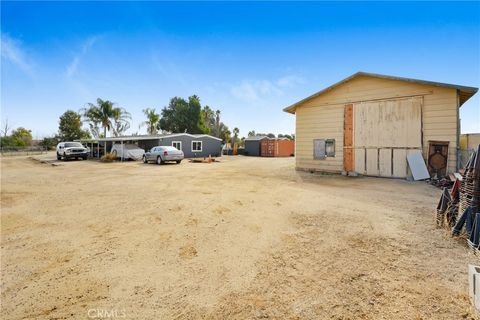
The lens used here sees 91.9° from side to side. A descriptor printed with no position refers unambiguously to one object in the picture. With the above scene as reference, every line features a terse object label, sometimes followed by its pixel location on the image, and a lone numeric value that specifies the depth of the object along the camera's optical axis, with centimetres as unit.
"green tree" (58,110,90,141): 4909
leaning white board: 1038
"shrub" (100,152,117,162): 2390
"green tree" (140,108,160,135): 4672
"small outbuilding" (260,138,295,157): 3528
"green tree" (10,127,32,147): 4703
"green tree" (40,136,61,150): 4866
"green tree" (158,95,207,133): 4538
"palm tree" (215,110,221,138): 5425
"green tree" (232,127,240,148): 5376
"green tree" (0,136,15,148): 4602
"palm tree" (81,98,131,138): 4062
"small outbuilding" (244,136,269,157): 3743
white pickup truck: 2448
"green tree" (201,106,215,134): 5369
